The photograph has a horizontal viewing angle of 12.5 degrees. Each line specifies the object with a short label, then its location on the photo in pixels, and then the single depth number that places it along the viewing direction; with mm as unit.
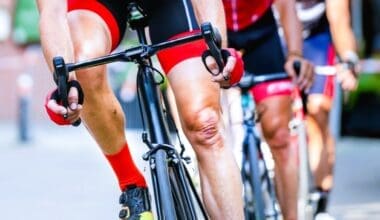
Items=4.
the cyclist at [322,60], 11609
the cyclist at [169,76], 7127
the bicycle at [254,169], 9706
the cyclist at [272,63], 9848
